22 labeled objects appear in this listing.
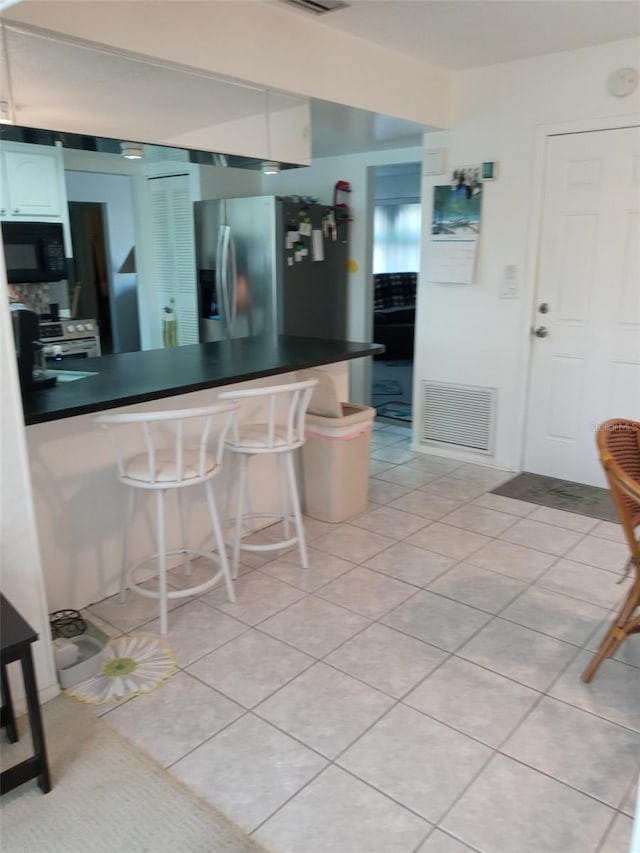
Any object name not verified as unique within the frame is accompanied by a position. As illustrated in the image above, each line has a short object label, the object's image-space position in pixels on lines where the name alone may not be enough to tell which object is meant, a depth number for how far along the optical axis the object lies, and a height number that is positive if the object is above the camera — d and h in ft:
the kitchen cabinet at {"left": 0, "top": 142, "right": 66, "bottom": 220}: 13.80 +1.65
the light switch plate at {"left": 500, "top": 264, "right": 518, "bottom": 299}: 13.50 -0.54
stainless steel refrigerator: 15.67 -0.20
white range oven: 14.77 -1.78
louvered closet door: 17.79 +0.27
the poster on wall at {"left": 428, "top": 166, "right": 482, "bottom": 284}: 13.73 +0.60
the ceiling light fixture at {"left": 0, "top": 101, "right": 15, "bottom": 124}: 7.54 +1.66
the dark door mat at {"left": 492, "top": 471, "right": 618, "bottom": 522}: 12.26 -4.60
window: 29.96 +0.91
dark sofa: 25.48 -2.17
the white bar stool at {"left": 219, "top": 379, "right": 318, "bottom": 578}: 9.07 -2.56
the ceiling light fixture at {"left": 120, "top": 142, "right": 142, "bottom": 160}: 9.03 +1.50
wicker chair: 6.37 -2.35
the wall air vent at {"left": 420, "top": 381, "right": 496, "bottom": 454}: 14.52 -3.53
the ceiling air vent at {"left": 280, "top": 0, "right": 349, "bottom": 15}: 9.48 +3.60
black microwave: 13.48 +0.19
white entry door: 12.09 -0.85
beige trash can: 11.24 -3.52
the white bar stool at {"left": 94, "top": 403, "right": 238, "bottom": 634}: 7.63 -2.53
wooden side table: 5.37 -3.46
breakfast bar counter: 8.12 -2.51
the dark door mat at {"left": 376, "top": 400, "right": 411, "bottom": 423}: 18.86 -4.42
